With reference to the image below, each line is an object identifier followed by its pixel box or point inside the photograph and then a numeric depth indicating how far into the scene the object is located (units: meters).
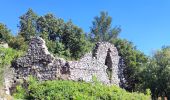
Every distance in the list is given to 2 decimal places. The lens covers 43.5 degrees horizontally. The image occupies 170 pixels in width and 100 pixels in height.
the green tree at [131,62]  14.57
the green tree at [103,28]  27.43
